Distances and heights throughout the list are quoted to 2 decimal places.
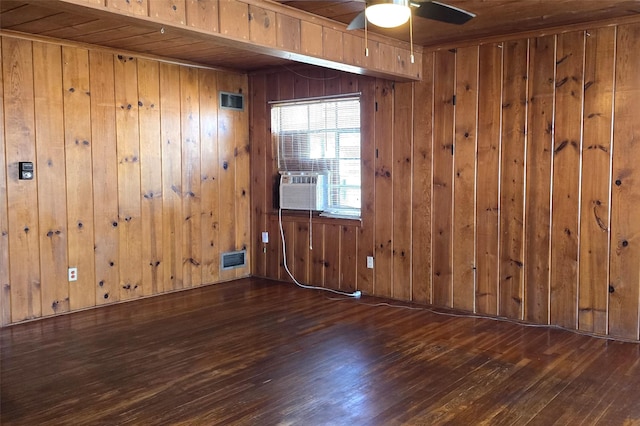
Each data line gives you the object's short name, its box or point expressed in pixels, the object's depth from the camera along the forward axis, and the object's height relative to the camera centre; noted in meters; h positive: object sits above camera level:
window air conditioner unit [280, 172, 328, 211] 5.73 -0.07
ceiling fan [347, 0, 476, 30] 2.65 +0.87
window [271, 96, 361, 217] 5.60 +0.43
